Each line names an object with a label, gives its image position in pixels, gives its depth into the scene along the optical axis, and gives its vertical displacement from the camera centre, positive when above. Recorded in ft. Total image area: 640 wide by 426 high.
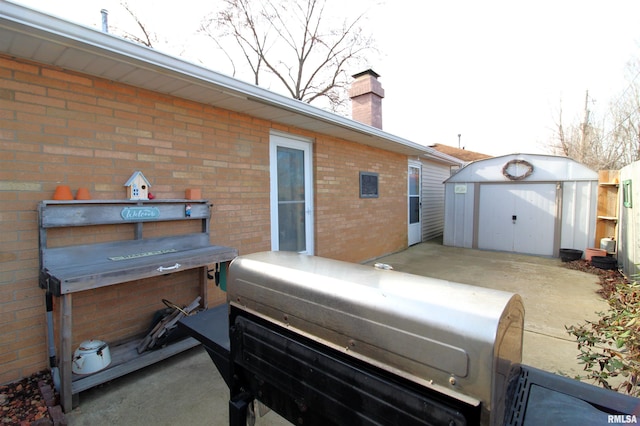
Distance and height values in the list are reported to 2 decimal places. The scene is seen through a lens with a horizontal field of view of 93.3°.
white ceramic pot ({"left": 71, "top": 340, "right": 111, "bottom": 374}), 7.91 -4.24
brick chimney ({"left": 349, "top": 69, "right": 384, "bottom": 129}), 24.40 +8.31
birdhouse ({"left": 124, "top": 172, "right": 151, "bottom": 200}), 9.62 +0.38
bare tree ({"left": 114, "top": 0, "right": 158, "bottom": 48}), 32.94 +19.00
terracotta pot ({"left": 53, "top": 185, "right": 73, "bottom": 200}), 8.19 +0.15
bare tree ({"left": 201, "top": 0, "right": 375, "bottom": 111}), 40.45 +22.15
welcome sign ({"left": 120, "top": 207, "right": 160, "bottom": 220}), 9.31 -0.46
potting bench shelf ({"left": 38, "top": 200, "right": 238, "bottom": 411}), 7.06 -1.72
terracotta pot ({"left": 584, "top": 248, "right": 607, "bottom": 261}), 21.33 -3.85
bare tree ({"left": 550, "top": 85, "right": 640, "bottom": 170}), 41.45 +10.06
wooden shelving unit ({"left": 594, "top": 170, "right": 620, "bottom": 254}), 21.94 -0.45
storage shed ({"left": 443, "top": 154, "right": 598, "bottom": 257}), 23.95 -0.52
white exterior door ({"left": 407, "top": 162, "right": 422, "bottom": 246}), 28.95 -0.53
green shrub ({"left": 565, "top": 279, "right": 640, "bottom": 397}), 4.98 -2.43
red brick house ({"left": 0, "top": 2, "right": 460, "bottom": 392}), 7.67 +1.82
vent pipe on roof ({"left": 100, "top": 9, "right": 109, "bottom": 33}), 10.13 +6.14
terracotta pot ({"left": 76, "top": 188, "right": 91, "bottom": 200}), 8.59 +0.13
